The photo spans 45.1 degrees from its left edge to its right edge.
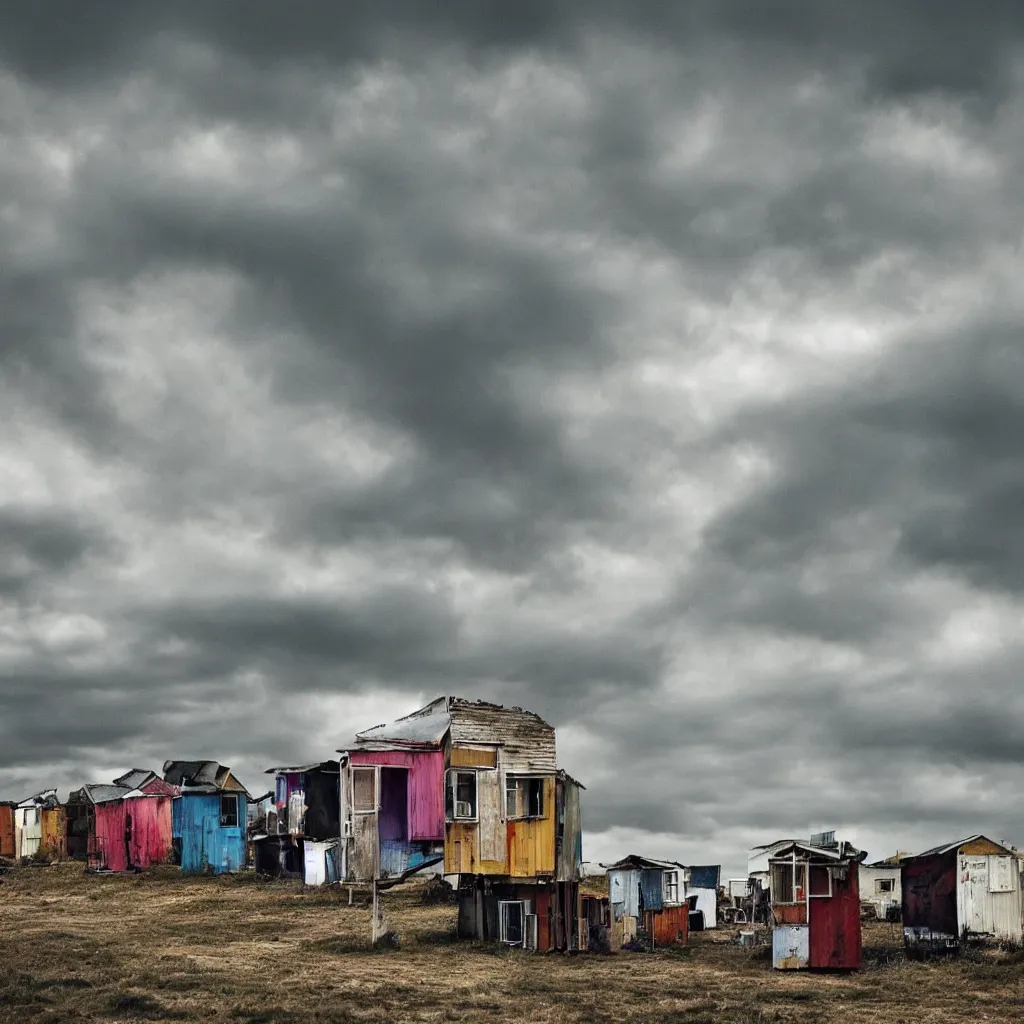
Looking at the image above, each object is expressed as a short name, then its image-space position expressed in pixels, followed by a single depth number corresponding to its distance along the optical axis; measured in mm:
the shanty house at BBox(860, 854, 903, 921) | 73062
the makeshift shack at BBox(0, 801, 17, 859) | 90750
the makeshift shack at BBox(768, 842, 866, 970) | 43625
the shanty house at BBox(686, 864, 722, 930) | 64438
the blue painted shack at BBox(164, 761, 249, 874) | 74750
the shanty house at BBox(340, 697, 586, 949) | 48625
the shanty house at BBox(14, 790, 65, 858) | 86875
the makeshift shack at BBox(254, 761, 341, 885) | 71438
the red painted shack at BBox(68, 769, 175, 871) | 76188
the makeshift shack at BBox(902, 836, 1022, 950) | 48531
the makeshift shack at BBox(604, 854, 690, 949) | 54250
